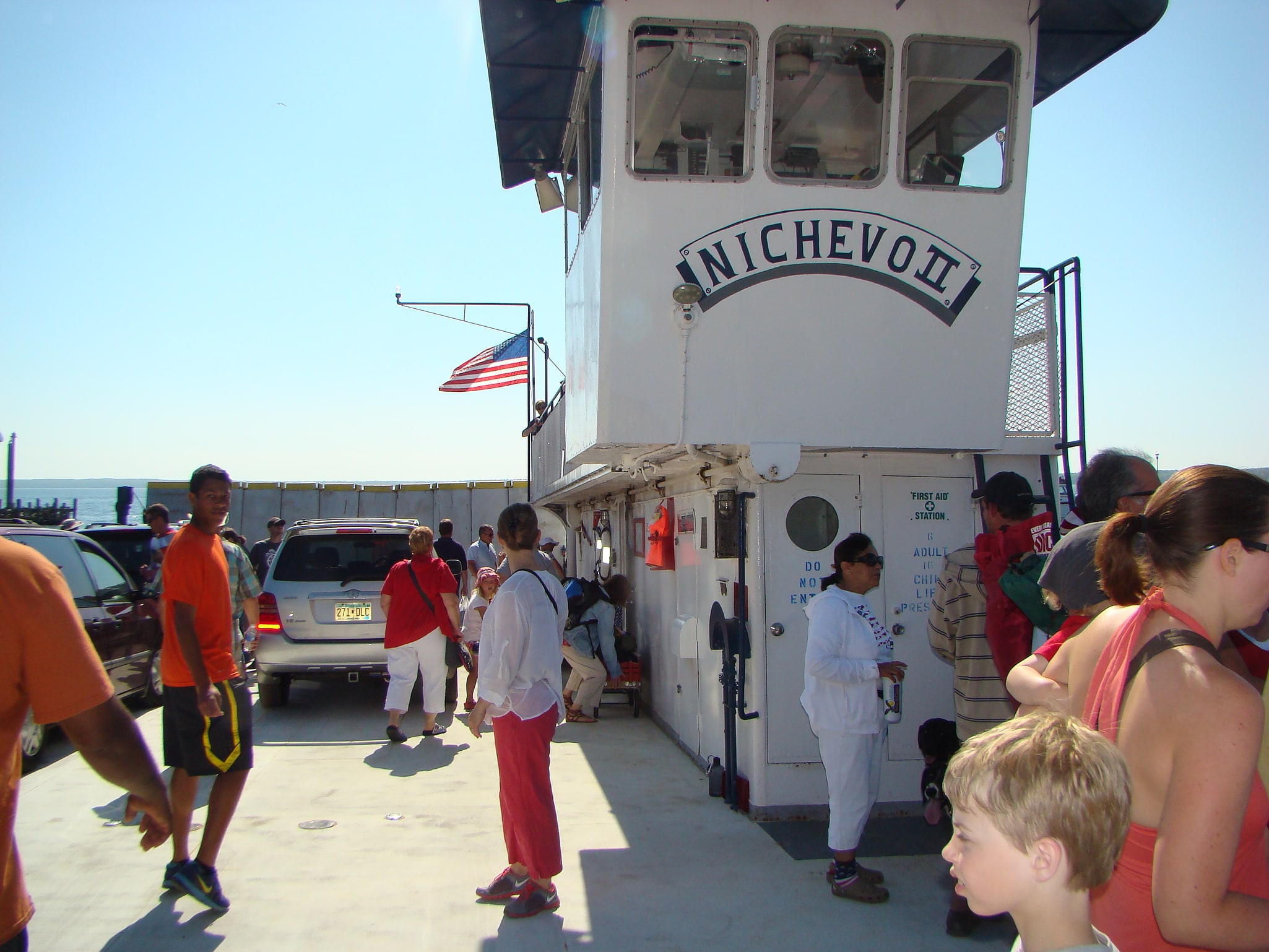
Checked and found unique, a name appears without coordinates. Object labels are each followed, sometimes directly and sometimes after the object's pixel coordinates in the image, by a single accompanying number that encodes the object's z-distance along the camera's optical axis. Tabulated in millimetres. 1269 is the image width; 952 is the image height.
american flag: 15336
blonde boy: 1480
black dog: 4422
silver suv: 8766
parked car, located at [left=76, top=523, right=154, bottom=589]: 11359
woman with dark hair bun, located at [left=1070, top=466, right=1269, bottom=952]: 1611
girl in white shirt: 8234
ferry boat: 5113
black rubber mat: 5074
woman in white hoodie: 4332
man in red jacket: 3875
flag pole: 14859
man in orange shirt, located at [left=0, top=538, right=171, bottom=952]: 2150
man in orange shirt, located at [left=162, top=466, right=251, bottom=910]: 4207
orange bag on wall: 7332
